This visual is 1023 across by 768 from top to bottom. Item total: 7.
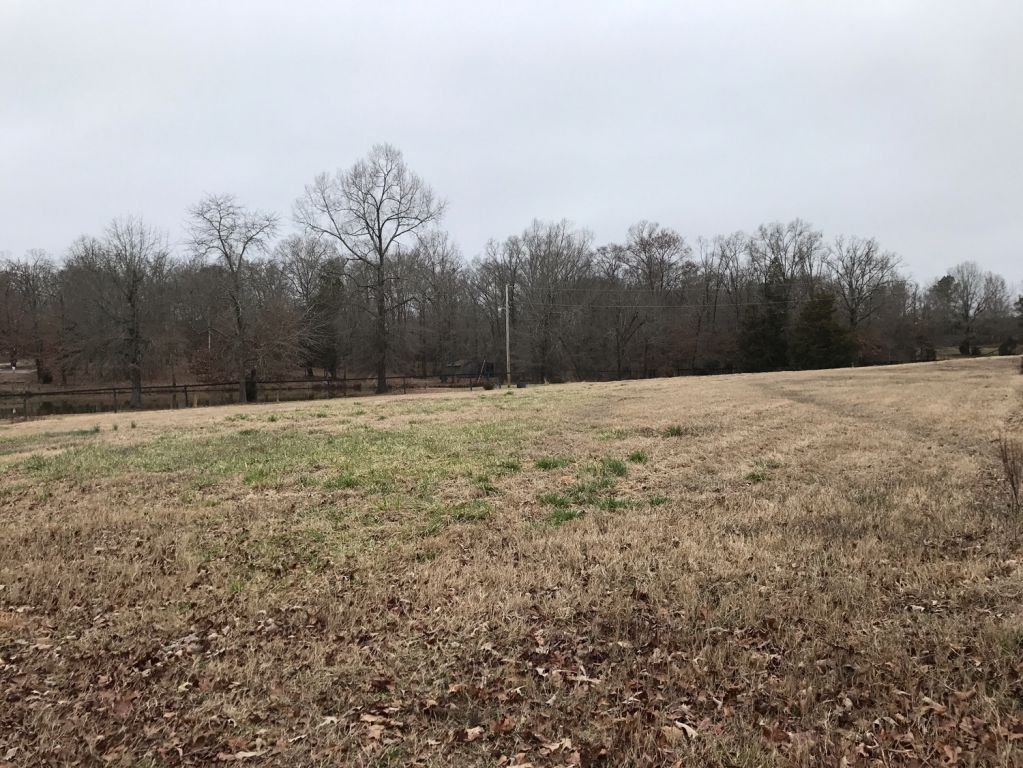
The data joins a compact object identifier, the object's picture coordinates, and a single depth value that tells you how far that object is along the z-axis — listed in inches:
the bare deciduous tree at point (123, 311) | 1582.2
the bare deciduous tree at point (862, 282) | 2662.4
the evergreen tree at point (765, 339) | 2295.8
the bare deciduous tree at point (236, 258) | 1535.4
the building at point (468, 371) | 2268.7
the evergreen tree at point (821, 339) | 2171.5
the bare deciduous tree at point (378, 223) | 1803.6
